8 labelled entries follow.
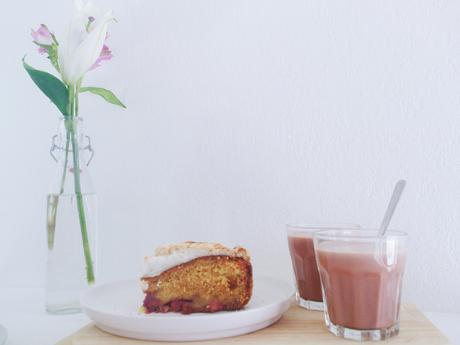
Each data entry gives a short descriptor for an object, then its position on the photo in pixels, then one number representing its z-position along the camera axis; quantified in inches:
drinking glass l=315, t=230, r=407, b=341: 27.8
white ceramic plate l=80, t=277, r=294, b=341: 27.2
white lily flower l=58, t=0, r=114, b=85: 37.9
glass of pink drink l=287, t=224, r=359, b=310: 35.1
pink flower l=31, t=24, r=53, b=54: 39.1
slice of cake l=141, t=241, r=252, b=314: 31.9
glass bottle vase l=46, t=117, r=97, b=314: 38.6
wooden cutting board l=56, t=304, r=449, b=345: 27.5
